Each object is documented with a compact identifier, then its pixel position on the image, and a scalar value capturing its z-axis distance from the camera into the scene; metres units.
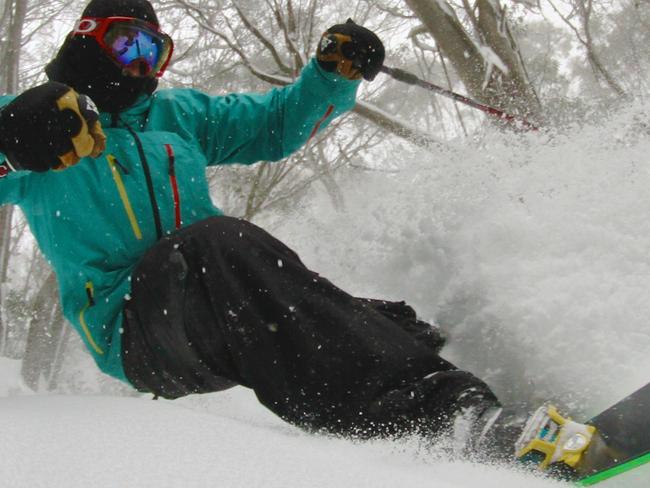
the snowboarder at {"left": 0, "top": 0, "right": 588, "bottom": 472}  1.30
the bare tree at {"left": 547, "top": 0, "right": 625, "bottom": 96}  8.94
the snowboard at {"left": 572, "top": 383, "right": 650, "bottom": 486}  1.03
